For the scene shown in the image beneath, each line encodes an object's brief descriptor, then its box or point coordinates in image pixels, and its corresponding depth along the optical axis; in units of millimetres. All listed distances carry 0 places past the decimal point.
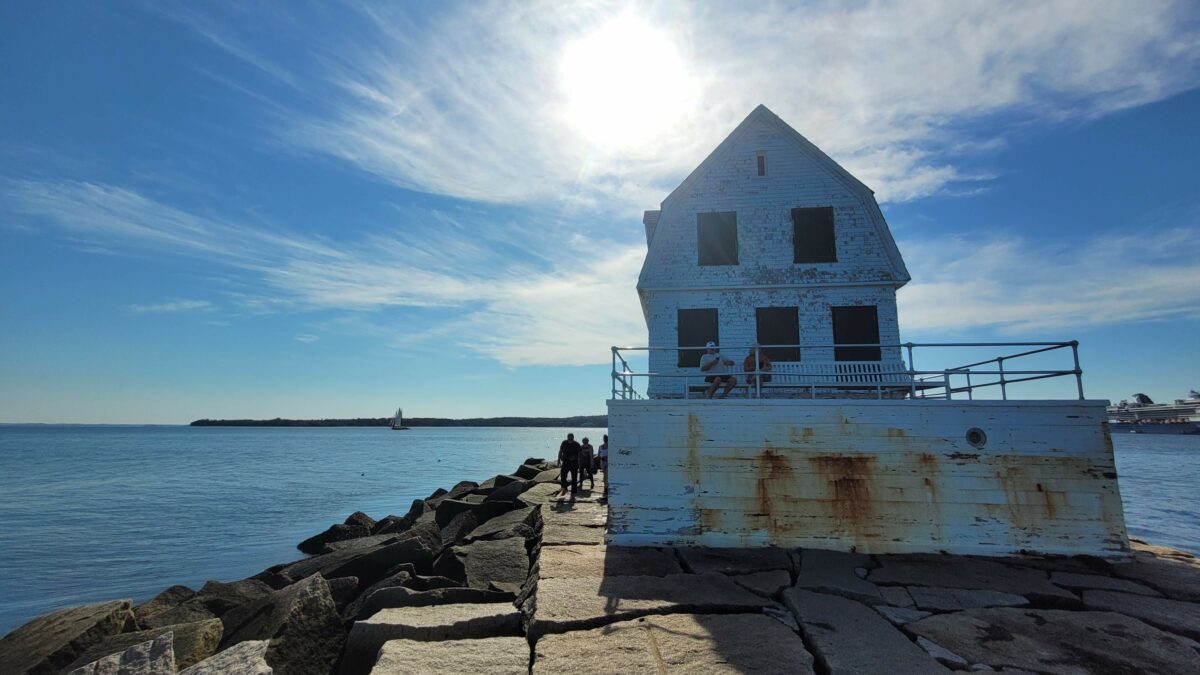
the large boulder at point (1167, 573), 7973
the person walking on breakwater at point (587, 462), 17891
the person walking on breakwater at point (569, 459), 16781
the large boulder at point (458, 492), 21469
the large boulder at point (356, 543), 15434
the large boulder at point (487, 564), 9938
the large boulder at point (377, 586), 8555
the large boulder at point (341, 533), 17656
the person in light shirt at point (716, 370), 11305
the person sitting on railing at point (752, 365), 12094
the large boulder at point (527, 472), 24000
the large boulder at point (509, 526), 12977
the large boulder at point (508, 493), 17891
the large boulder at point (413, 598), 7895
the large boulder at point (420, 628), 6520
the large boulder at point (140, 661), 6223
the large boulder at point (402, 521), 18125
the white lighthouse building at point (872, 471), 9742
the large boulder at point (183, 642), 7055
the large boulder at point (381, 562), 11195
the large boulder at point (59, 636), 7602
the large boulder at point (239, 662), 5809
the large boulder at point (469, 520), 15047
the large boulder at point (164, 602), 10391
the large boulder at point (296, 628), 6812
